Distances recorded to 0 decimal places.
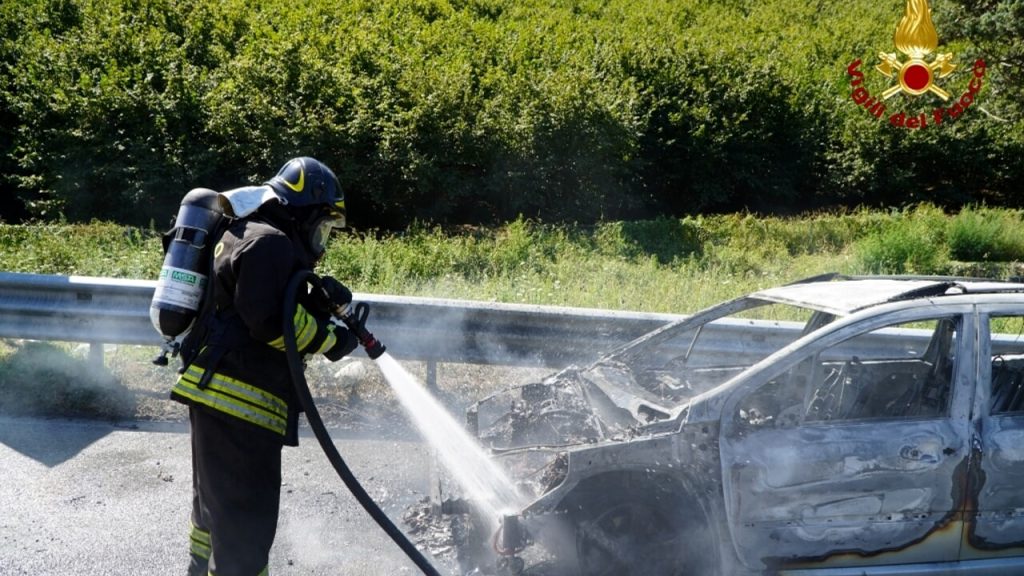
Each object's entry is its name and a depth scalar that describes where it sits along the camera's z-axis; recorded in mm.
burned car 3547
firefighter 3168
